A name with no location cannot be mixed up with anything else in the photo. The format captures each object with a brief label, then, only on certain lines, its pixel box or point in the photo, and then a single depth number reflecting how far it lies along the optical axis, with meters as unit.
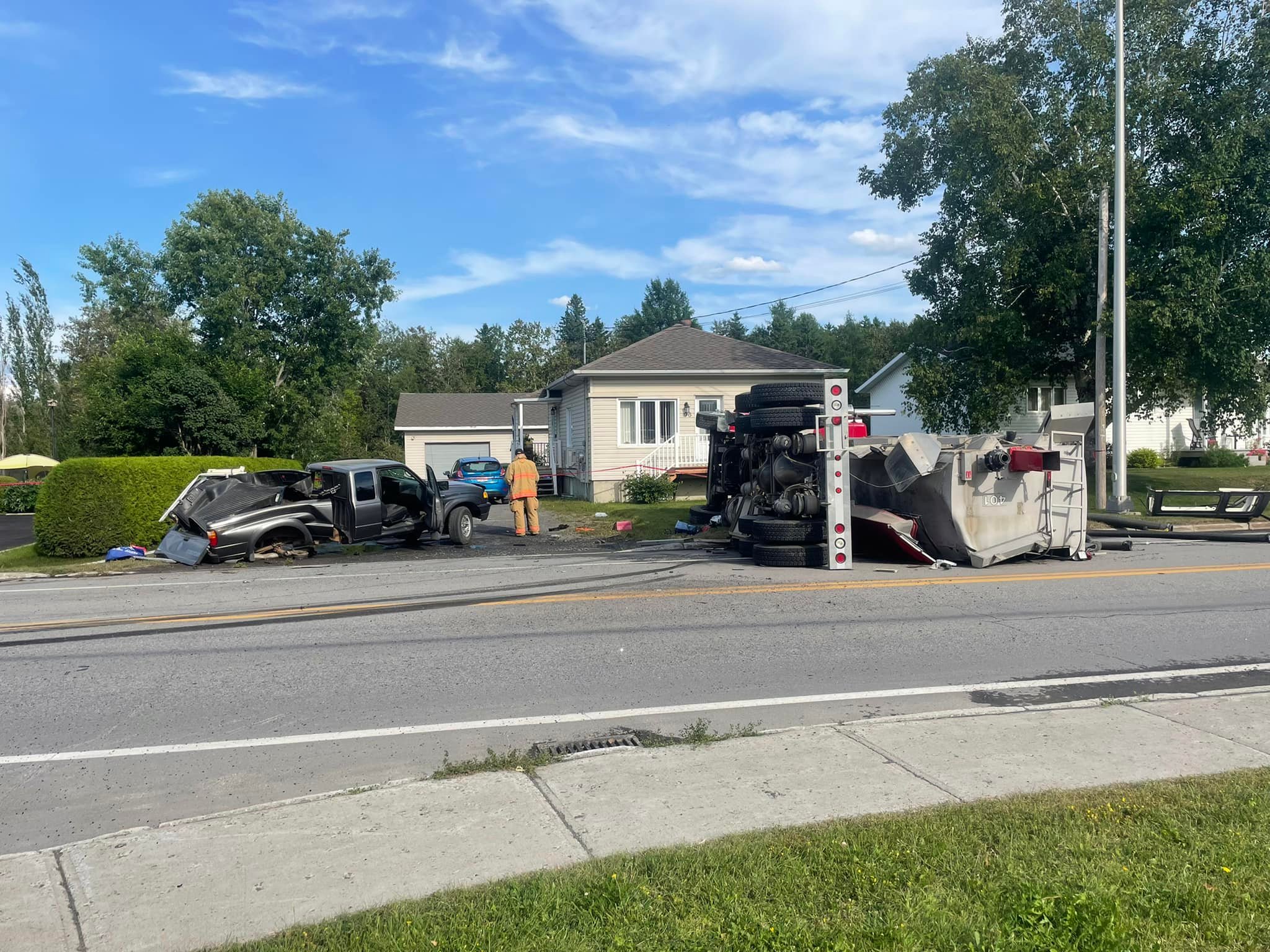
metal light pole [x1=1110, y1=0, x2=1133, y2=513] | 18.81
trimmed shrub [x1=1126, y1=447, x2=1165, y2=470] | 36.97
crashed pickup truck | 14.94
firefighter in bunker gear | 18.19
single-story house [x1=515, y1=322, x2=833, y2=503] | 28.17
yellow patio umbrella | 47.12
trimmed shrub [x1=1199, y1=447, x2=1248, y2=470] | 37.47
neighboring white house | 38.15
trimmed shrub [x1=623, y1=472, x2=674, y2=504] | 24.72
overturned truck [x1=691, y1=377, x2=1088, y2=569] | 12.01
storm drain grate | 5.55
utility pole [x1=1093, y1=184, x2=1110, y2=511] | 19.64
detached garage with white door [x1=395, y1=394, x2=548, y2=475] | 45.81
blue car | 30.39
